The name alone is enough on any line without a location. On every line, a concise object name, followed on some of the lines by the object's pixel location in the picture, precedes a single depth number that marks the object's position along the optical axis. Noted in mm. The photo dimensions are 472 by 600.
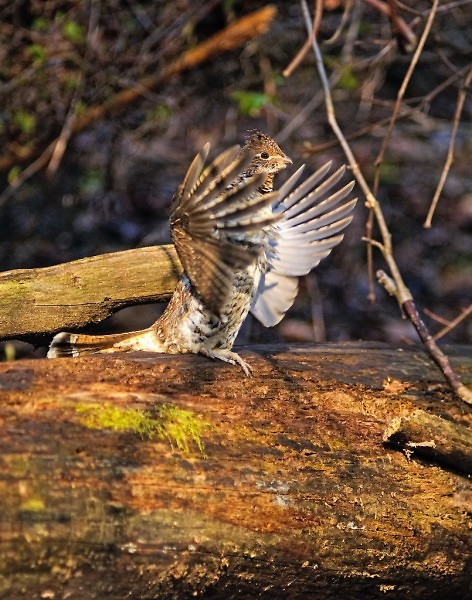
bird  6023
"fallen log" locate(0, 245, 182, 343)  7102
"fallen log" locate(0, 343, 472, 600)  5000
